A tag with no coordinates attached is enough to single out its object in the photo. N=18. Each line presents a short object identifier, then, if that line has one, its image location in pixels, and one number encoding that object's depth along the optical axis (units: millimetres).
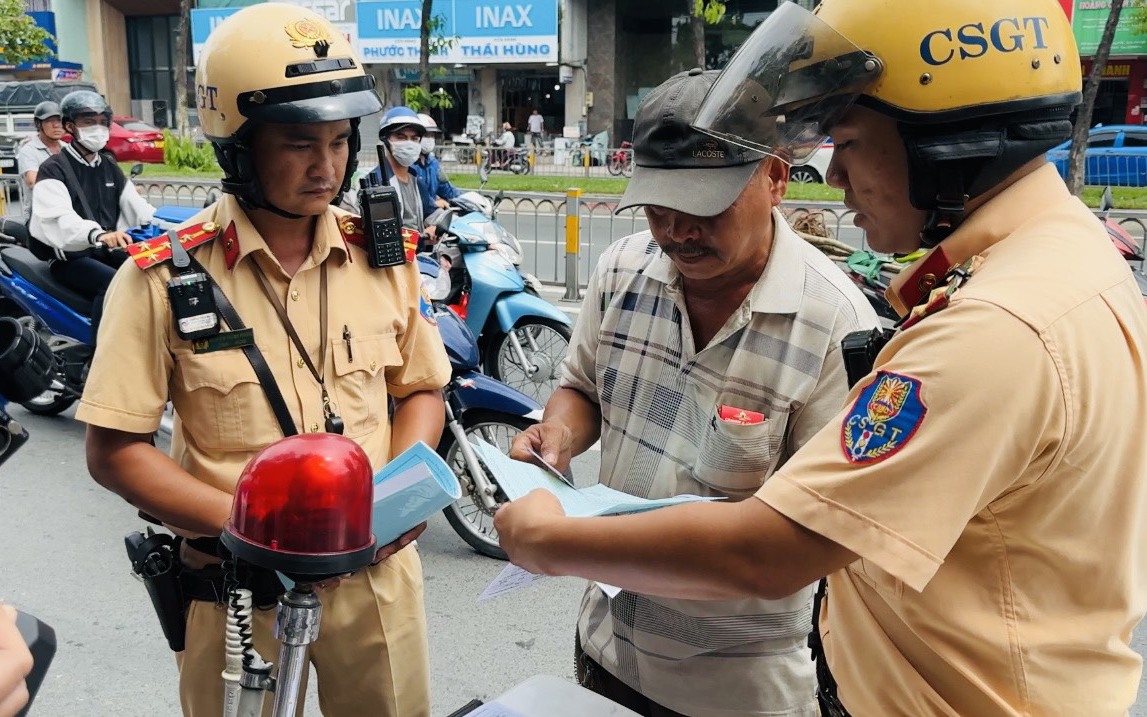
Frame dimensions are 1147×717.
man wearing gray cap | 1667
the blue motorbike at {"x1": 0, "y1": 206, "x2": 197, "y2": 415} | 5418
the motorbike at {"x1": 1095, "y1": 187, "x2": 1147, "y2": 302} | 5393
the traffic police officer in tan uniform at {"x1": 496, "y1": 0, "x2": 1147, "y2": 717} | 1002
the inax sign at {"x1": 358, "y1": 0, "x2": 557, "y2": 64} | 26797
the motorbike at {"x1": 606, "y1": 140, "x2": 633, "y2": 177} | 21047
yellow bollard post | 8727
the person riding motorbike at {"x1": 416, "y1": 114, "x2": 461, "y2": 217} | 7277
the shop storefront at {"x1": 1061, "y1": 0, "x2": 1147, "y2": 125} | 22750
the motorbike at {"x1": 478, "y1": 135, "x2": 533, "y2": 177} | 22625
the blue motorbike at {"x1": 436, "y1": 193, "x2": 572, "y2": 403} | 5605
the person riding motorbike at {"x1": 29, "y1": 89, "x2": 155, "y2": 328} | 5387
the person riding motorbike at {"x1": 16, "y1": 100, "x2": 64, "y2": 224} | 8742
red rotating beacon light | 932
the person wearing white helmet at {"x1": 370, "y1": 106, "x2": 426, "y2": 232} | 7016
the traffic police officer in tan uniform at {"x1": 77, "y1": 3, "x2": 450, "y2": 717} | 1815
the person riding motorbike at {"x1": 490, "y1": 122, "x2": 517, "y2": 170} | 23000
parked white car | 15709
